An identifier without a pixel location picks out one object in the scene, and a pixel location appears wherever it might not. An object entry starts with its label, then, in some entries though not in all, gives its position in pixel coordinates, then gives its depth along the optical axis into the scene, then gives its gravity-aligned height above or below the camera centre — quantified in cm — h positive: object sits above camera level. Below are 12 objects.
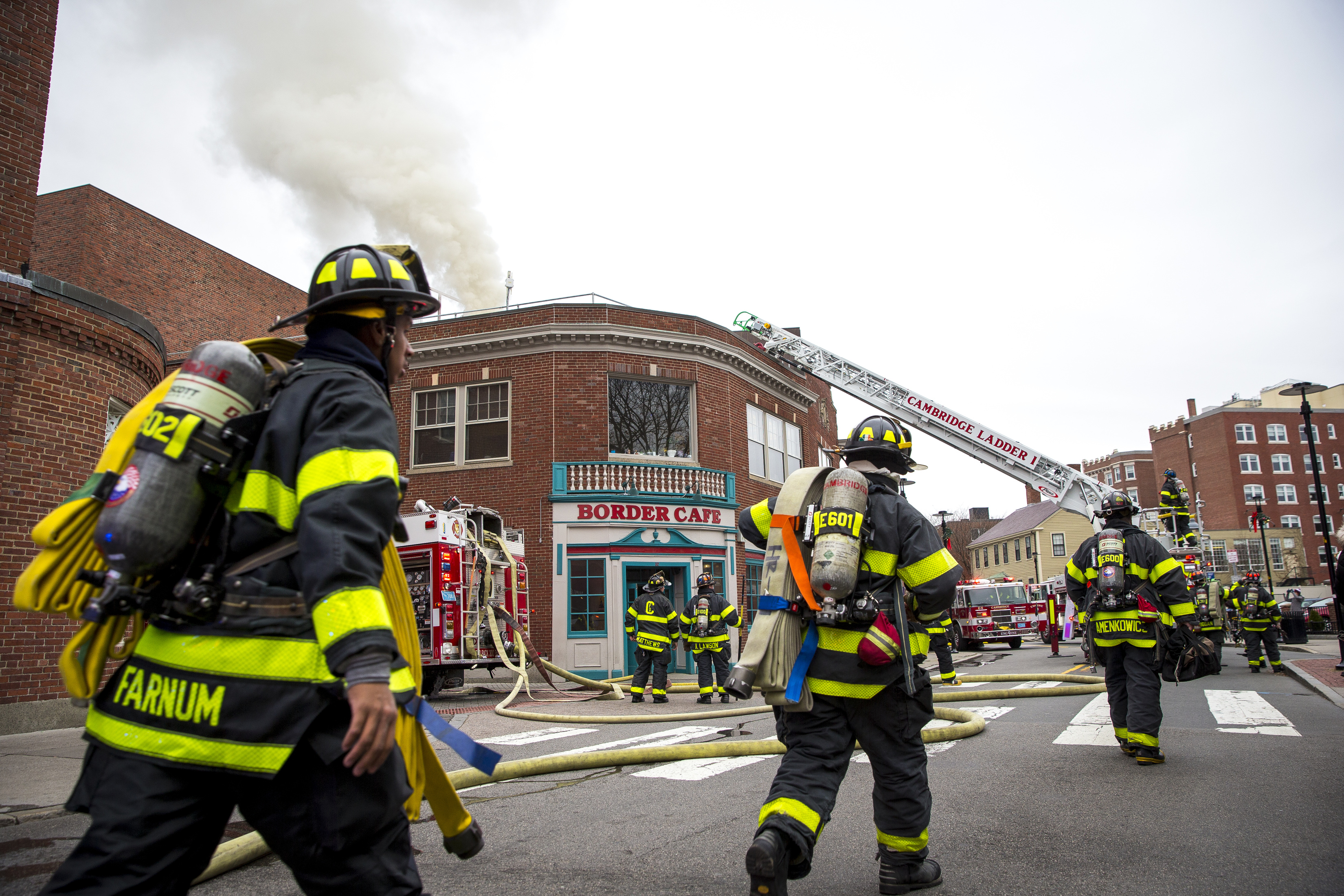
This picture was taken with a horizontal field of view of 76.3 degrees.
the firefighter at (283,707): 176 -23
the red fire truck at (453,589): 1227 +0
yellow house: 5512 +216
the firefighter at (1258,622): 1373 -86
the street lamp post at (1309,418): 1670 +324
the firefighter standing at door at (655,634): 1191 -69
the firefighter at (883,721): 310 -55
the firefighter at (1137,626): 579 -38
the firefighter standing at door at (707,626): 1206 -62
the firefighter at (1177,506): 1392 +106
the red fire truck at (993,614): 2664 -121
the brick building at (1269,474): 5803 +665
